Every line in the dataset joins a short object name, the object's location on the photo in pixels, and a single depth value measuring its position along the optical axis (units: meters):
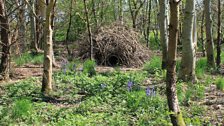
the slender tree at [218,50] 11.42
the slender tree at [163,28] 10.38
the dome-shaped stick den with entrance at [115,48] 12.98
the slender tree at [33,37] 14.83
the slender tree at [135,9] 21.05
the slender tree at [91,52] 12.12
